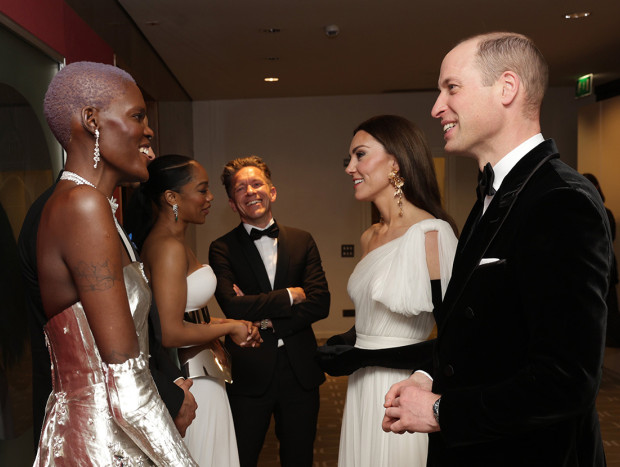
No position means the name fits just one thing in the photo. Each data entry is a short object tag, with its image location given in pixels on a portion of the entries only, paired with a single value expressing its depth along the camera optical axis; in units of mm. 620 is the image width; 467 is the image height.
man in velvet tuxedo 1061
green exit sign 7574
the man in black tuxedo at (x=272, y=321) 2982
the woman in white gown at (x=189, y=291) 2279
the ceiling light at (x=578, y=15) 4928
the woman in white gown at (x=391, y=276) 2184
